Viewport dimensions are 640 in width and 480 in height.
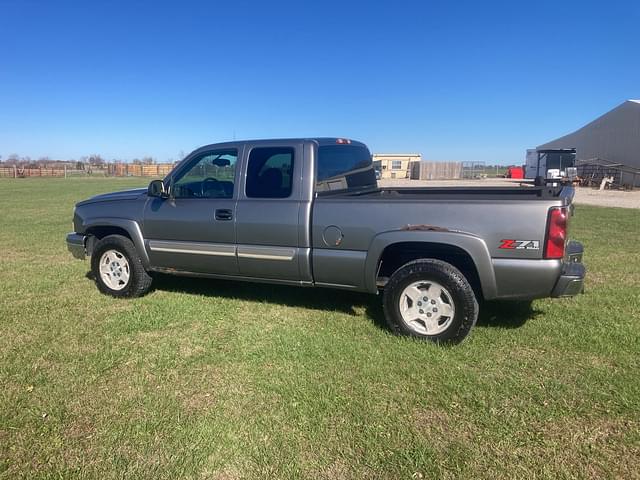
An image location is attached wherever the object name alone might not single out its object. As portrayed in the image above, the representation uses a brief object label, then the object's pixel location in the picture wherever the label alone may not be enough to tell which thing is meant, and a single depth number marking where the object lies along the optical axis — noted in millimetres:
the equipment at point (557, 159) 33781
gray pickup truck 3660
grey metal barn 34469
